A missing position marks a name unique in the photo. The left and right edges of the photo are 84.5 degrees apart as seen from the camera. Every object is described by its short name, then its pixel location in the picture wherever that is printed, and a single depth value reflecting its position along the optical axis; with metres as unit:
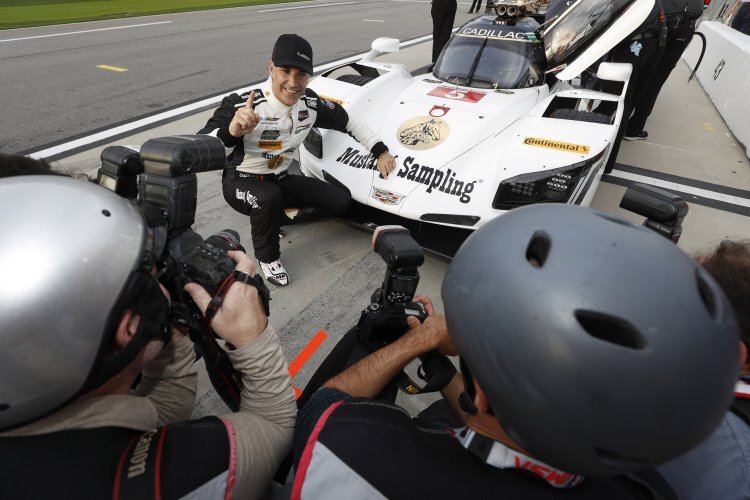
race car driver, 2.62
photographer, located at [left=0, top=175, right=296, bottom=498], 0.76
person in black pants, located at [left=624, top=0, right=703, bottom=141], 4.68
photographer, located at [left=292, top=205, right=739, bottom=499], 0.73
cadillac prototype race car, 2.64
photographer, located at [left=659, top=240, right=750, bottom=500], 0.98
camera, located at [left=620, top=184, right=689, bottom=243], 1.52
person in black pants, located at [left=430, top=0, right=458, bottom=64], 7.13
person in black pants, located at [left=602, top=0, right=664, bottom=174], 4.25
